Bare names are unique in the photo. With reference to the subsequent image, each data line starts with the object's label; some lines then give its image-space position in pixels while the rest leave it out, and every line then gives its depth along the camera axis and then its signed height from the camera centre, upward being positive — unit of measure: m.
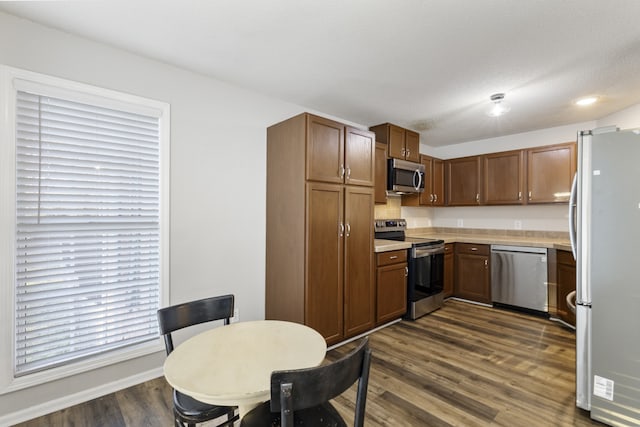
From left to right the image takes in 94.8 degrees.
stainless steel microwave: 3.96 +0.55
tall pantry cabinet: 2.68 -0.10
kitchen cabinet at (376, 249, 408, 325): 3.36 -0.82
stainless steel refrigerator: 1.77 -0.36
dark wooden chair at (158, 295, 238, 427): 1.35 -0.64
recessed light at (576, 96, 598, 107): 3.07 +1.24
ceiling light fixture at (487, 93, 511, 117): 3.02 +1.22
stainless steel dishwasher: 3.72 -0.79
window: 1.92 -0.06
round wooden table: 1.04 -0.62
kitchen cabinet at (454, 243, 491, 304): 4.20 -0.83
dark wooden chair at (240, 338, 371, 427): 0.90 -0.58
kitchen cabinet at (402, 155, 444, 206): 4.66 +0.48
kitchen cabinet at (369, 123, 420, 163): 3.98 +1.06
